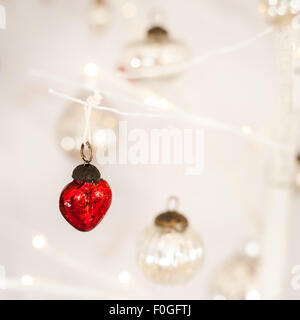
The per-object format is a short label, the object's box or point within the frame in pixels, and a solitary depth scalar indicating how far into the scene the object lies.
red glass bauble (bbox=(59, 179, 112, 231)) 0.62
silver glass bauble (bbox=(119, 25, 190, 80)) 0.72
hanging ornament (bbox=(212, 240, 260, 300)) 0.98
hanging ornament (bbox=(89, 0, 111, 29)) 0.94
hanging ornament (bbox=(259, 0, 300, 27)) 0.63
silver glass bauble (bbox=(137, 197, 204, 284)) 0.75
